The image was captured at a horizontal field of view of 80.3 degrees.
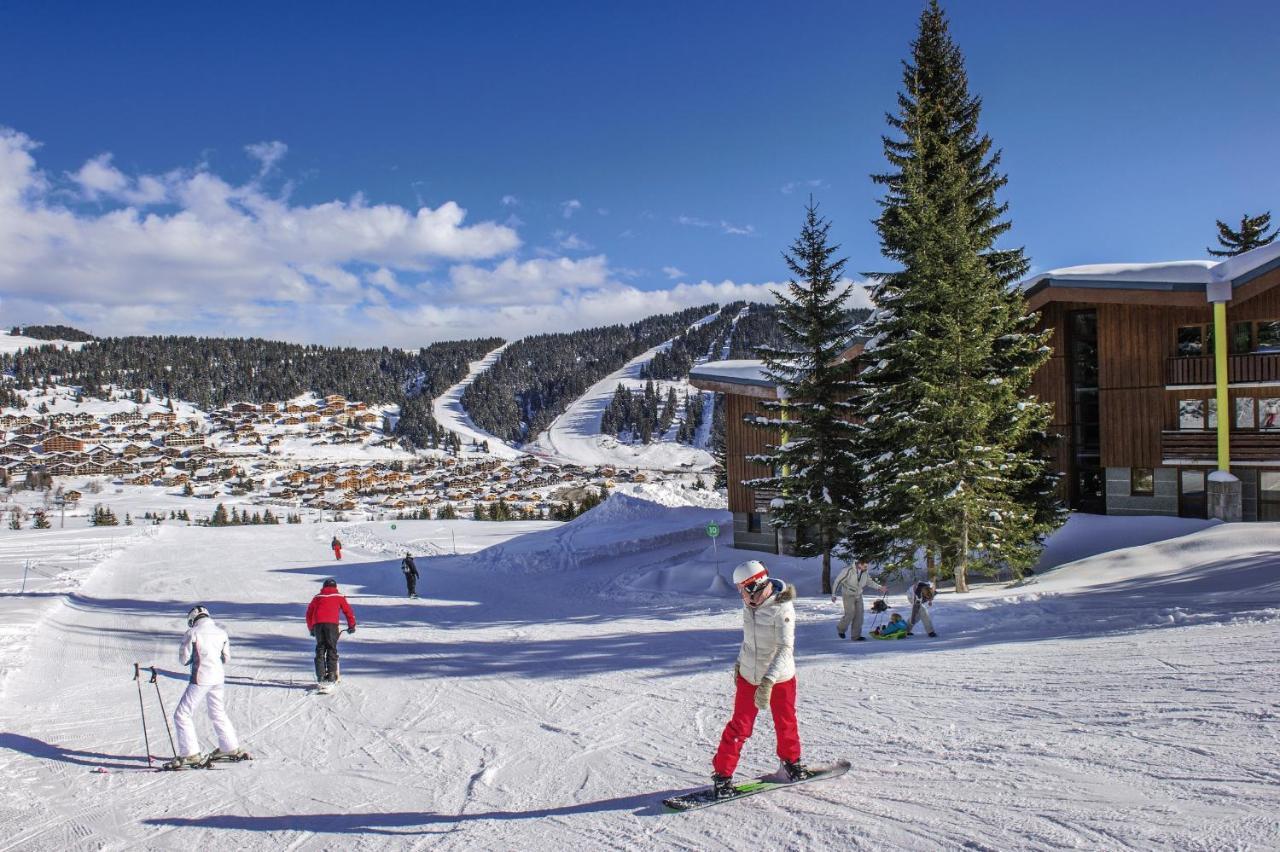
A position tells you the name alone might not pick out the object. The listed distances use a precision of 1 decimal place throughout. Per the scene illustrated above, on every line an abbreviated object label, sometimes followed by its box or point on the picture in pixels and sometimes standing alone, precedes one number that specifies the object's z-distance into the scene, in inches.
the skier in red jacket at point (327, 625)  419.2
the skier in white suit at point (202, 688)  288.5
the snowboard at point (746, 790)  203.5
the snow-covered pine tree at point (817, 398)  721.0
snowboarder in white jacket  199.6
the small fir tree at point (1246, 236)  1365.7
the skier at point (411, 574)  911.0
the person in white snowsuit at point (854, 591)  447.5
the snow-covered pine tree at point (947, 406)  606.5
